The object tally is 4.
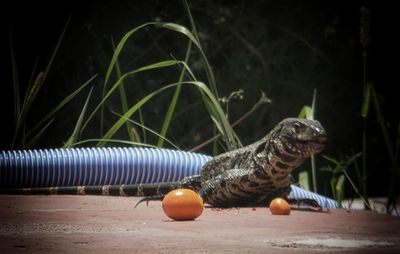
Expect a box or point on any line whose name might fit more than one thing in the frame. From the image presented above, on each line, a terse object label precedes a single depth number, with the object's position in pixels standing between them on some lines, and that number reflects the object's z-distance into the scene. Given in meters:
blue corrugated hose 12.23
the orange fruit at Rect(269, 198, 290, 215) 9.45
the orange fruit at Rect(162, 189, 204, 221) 8.41
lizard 9.70
